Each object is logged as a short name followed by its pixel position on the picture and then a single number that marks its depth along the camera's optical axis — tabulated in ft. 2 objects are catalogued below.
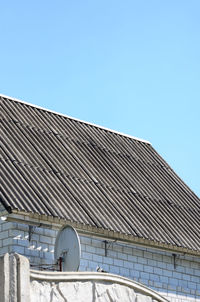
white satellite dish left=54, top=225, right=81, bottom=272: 67.10
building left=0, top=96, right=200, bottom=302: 73.56
